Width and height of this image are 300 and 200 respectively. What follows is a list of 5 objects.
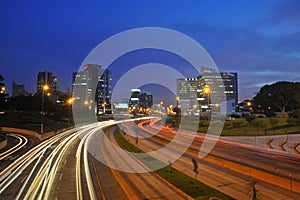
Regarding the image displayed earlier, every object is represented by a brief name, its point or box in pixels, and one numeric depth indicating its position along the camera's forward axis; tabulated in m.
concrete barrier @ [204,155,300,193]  16.33
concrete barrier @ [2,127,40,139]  50.59
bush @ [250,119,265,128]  51.19
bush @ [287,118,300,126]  47.76
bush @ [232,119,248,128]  54.93
